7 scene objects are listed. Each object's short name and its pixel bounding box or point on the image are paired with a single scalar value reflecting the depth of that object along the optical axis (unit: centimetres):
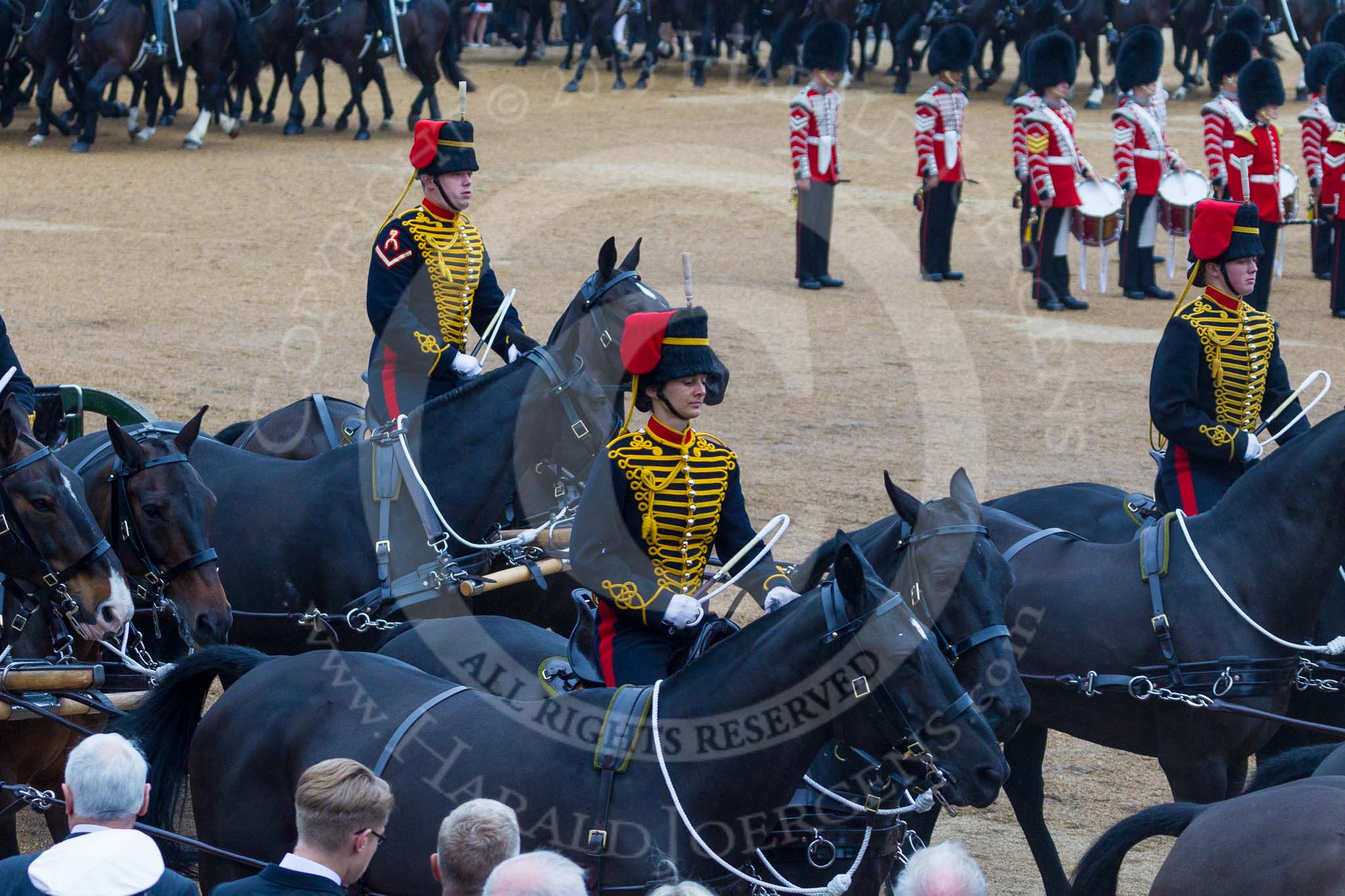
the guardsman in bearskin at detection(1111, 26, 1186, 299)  2942
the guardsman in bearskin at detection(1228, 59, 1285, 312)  2795
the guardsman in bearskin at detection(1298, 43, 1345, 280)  2972
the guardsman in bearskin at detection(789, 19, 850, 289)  2975
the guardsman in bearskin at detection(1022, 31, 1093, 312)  2877
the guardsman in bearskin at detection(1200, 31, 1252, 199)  2939
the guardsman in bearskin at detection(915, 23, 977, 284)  2994
